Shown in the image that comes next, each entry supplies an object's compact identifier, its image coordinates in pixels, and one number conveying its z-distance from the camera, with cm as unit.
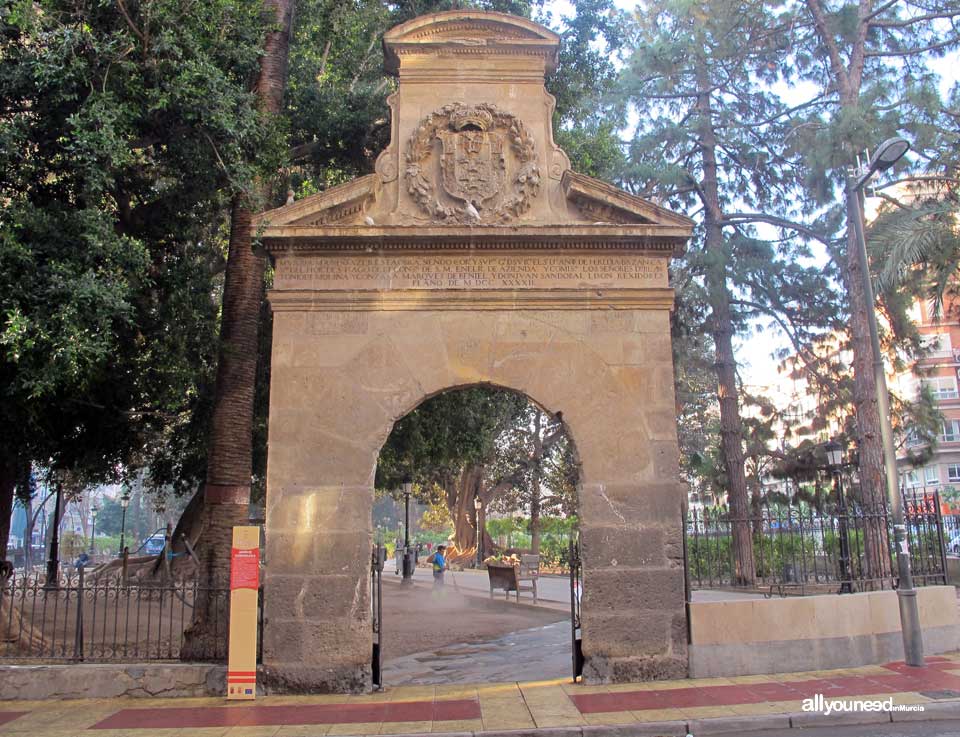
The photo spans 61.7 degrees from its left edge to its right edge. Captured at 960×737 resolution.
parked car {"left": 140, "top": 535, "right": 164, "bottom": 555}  5134
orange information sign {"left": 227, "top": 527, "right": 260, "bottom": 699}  923
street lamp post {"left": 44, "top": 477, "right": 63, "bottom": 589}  2167
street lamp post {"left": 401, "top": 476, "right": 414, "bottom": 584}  3027
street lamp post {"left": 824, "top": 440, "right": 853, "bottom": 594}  1114
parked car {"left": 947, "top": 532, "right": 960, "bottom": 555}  2050
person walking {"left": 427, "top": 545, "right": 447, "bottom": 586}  2846
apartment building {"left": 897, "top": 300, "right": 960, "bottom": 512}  5656
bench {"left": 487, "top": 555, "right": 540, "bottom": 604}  2077
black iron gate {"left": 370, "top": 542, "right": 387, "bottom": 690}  980
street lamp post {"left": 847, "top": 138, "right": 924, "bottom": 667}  1027
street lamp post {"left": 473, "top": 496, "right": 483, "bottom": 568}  3871
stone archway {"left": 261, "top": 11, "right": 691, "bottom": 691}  983
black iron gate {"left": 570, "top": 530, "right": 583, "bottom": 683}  1000
